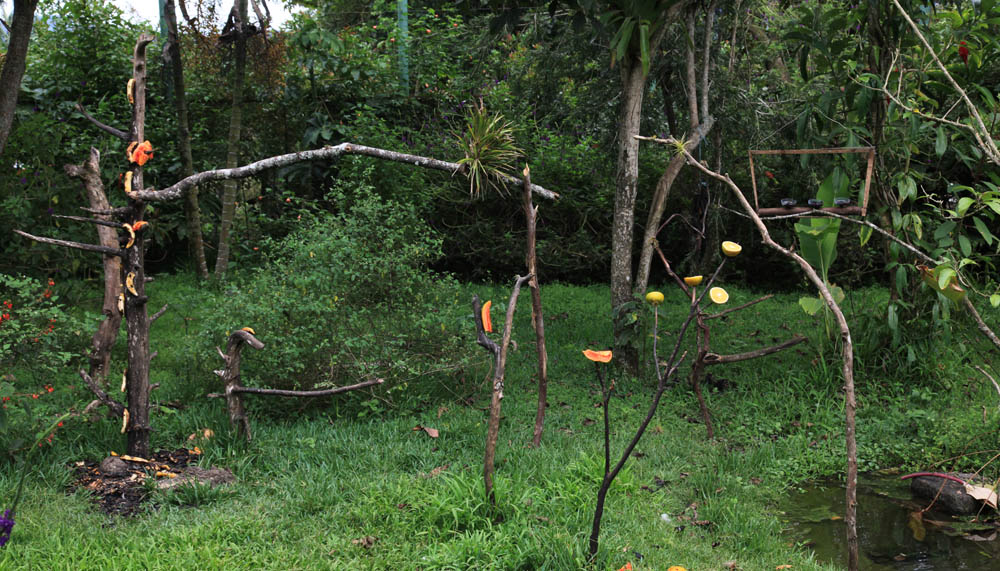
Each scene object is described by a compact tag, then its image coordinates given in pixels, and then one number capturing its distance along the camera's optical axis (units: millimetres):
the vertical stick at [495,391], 3309
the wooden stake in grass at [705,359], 4449
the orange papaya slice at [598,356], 2736
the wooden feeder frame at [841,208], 3902
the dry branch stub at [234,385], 3947
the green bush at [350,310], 4637
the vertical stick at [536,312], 3947
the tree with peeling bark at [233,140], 7492
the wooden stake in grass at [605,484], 2623
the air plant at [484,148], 4018
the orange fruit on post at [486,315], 3439
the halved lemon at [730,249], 2809
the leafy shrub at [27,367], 3773
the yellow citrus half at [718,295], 3006
